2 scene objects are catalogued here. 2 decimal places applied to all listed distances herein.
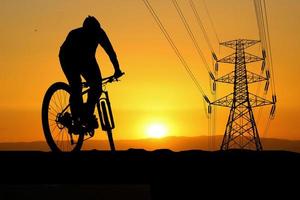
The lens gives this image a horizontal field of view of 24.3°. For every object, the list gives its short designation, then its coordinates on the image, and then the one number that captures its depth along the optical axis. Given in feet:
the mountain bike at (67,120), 37.49
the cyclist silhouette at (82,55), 36.27
